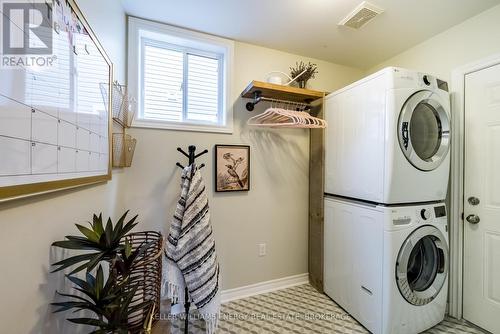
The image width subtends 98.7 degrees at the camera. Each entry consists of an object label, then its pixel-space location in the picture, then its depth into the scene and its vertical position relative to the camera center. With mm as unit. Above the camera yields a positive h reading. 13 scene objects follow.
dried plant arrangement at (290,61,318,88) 2108 +943
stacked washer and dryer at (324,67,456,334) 1473 -232
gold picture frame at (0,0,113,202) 538 -58
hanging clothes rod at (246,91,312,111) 1921 +639
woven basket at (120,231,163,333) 946 -620
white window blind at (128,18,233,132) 1784 +821
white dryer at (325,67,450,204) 1461 +238
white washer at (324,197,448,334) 1482 -726
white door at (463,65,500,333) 1581 -222
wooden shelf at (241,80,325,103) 1837 +695
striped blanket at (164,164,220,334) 1443 -600
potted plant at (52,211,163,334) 691 -395
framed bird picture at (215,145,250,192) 1980 -6
